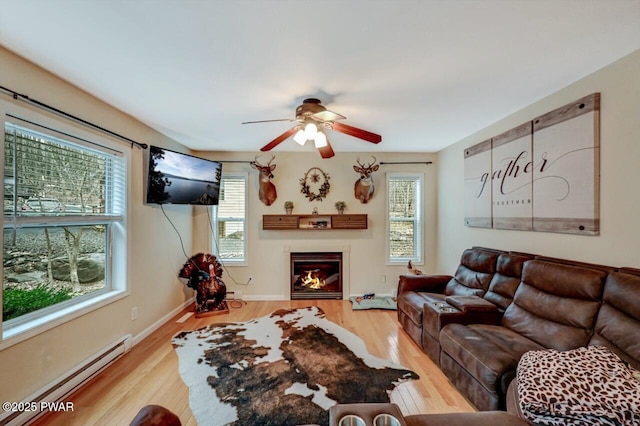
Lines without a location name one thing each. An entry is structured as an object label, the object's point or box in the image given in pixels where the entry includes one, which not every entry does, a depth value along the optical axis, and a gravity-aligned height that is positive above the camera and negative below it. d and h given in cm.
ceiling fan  227 +87
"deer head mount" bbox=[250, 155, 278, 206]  416 +54
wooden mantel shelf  432 -12
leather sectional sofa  166 -83
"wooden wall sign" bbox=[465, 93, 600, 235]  202 +43
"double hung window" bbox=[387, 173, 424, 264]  454 +0
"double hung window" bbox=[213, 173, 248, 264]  445 -6
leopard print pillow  119 -87
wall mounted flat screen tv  306 +47
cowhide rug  187 -146
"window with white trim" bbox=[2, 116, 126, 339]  177 -10
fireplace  445 -109
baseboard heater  169 -137
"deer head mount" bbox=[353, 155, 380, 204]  418 +58
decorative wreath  446 +55
